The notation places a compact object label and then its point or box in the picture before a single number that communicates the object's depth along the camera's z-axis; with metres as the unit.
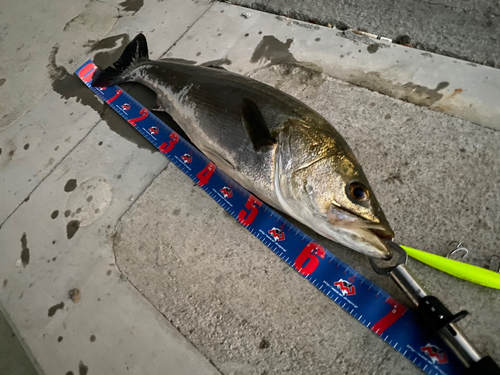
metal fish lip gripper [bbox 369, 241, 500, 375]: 0.33
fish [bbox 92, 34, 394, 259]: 0.37
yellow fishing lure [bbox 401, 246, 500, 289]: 0.38
